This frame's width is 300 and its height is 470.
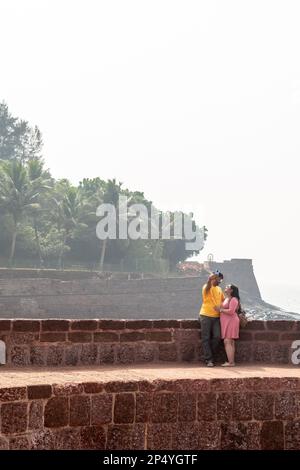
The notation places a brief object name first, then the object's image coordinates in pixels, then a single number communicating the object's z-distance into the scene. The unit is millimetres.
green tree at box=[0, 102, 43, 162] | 97488
